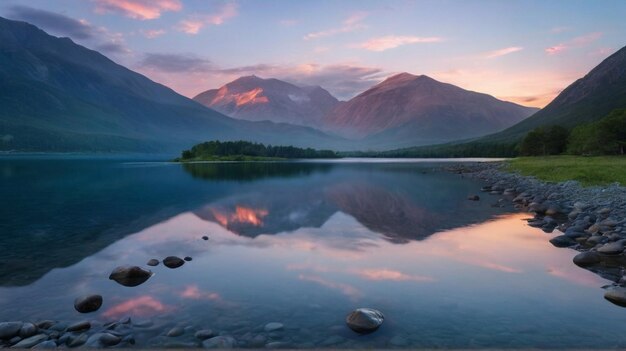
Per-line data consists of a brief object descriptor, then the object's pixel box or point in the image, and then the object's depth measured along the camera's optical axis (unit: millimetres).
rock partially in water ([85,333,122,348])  12807
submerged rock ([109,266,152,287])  19994
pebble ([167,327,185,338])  13852
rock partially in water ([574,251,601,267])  22062
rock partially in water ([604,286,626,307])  16547
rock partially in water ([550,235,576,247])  26969
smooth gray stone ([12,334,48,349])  12484
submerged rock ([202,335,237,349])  12555
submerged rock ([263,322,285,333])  14290
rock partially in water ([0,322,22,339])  13305
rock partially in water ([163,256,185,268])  22922
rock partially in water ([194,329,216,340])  13597
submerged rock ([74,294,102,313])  16094
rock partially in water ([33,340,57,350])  12266
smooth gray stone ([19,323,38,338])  13375
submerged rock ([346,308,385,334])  14154
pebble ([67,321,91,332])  14031
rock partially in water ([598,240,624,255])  23234
